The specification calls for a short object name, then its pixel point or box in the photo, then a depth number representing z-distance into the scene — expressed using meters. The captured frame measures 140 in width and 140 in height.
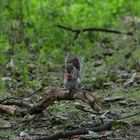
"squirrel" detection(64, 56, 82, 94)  10.41
